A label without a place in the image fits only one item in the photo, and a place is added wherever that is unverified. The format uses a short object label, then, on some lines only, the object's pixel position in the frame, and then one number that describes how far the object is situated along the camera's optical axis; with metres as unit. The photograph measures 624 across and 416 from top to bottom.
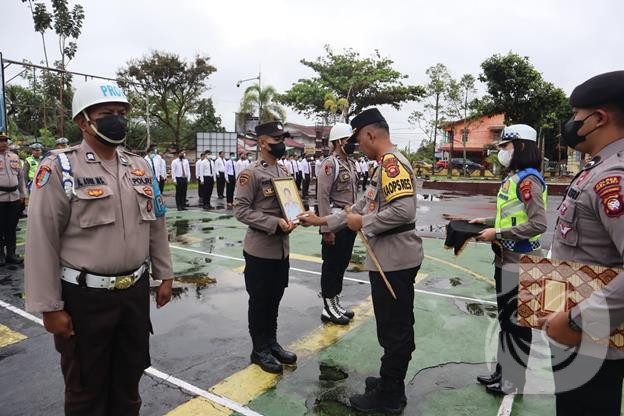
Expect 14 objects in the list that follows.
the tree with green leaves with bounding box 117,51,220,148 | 28.58
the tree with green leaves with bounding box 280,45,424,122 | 34.78
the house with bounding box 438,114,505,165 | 48.12
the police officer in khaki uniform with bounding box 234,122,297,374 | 3.65
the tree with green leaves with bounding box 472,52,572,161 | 23.78
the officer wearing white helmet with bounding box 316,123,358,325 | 4.64
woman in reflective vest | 3.16
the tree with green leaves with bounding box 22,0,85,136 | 21.03
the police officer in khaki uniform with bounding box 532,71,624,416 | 1.66
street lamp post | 29.21
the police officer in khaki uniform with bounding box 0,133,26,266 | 6.61
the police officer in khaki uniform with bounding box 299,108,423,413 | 2.94
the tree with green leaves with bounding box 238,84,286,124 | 29.22
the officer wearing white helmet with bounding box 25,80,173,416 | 2.22
